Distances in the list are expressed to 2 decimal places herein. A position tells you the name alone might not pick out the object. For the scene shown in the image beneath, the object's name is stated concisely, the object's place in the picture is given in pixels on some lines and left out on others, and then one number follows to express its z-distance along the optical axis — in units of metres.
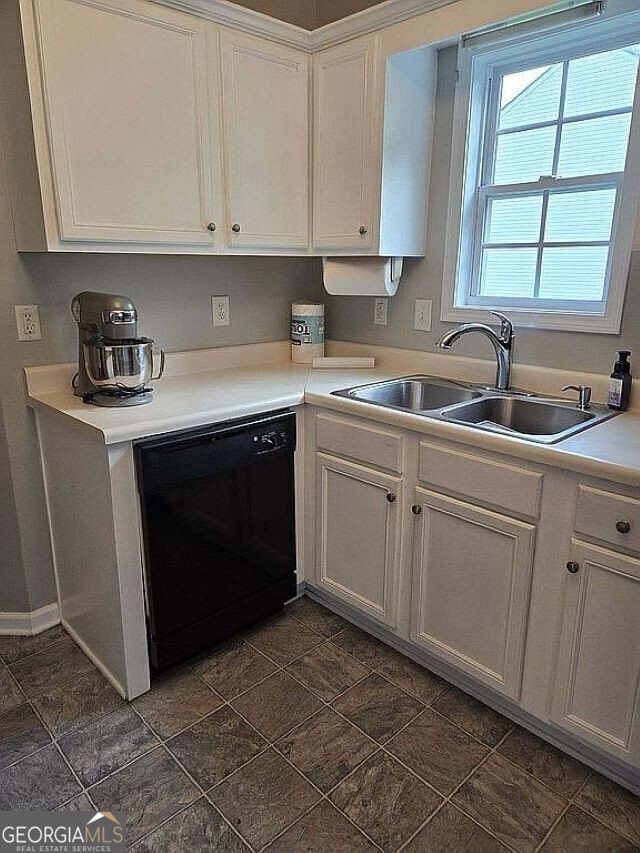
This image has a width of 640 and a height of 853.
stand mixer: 1.78
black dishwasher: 1.74
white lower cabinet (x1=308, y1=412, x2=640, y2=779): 1.41
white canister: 2.59
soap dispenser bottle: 1.79
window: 1.84
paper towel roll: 2.34
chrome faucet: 1.99
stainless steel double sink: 1.84
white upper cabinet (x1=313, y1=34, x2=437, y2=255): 2.07
